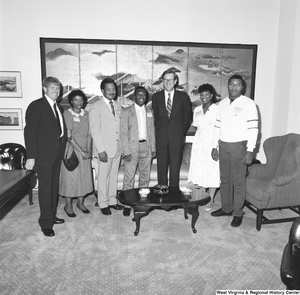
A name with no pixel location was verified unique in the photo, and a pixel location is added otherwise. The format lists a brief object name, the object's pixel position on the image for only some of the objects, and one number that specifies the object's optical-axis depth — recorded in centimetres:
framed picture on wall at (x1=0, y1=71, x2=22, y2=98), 515
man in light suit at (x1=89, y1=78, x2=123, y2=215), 398
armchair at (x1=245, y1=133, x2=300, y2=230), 373
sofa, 474
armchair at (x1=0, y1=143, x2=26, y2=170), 475
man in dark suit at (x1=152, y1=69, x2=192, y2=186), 420
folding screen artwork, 523
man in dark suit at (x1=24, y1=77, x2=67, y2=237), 322
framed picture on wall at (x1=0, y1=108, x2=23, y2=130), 527
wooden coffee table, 333
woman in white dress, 434
